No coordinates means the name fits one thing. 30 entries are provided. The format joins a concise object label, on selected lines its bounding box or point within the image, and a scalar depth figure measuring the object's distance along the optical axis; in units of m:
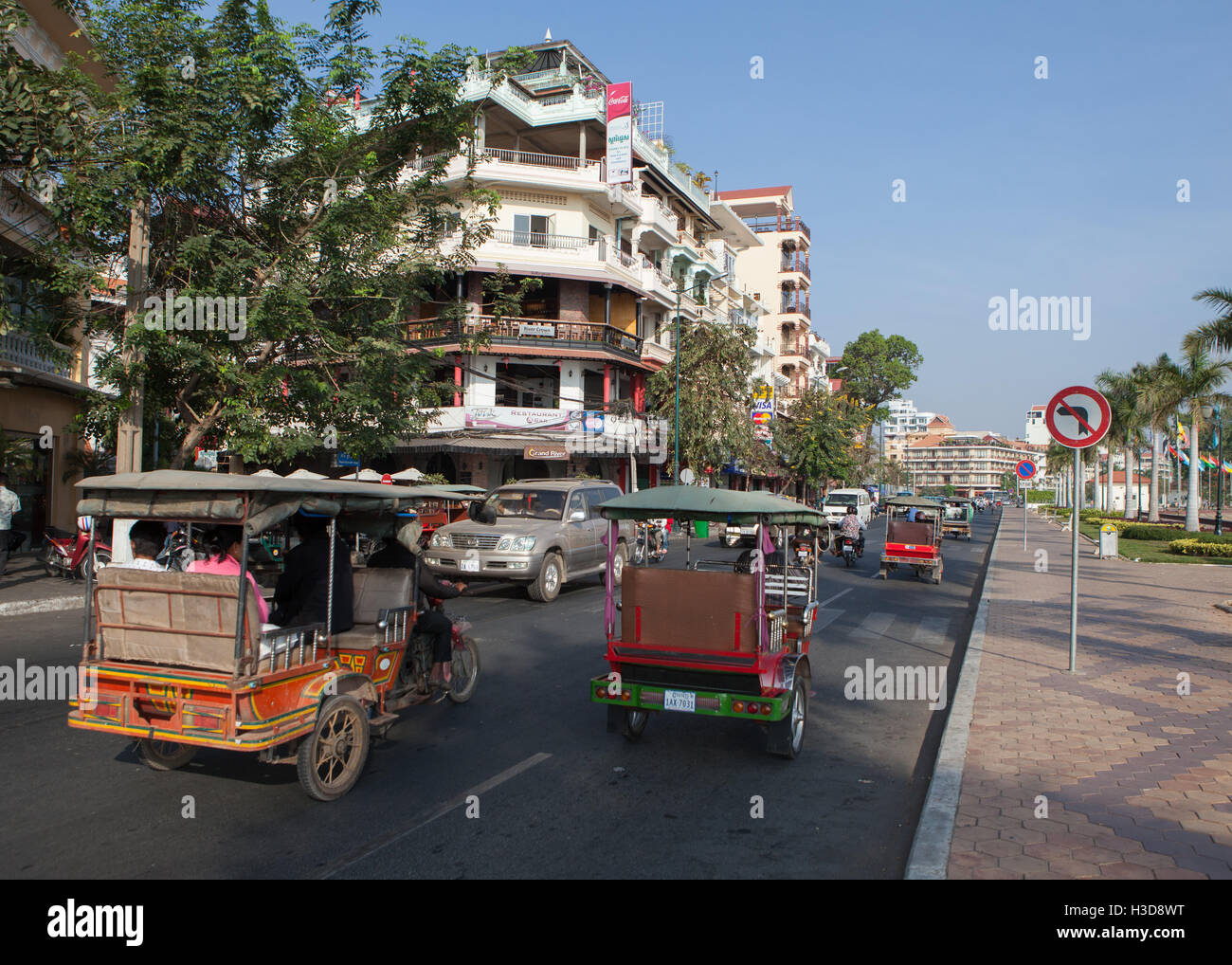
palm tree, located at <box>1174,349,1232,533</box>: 37.97
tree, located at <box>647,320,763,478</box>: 37.06
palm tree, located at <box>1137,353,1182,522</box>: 39.34
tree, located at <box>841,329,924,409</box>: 77.50
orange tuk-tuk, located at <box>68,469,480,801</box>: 4.88
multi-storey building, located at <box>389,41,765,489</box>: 31.72
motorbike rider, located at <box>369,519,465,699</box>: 7.14
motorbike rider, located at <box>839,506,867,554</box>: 22.55
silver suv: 14.25
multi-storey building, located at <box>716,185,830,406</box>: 71.31
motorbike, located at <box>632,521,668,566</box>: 7.89
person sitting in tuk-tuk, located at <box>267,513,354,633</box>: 6.02
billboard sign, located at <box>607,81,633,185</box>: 32.84
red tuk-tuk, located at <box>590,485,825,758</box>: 6.13
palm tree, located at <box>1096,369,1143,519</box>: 53.94
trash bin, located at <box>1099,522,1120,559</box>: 25.58
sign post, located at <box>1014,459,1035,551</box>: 27.86
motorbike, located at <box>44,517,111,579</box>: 15.06
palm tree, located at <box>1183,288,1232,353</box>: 25.53
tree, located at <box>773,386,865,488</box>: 52.34
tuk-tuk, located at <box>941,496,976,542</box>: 39.51
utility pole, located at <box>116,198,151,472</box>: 12.23
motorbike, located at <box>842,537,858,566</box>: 22.48
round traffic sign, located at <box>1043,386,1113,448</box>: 8.69
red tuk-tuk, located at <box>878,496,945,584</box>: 19.19
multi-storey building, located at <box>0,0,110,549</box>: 14.89
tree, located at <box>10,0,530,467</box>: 11.59
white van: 31.83
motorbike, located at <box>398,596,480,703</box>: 7.05
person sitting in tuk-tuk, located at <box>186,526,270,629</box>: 5.70
